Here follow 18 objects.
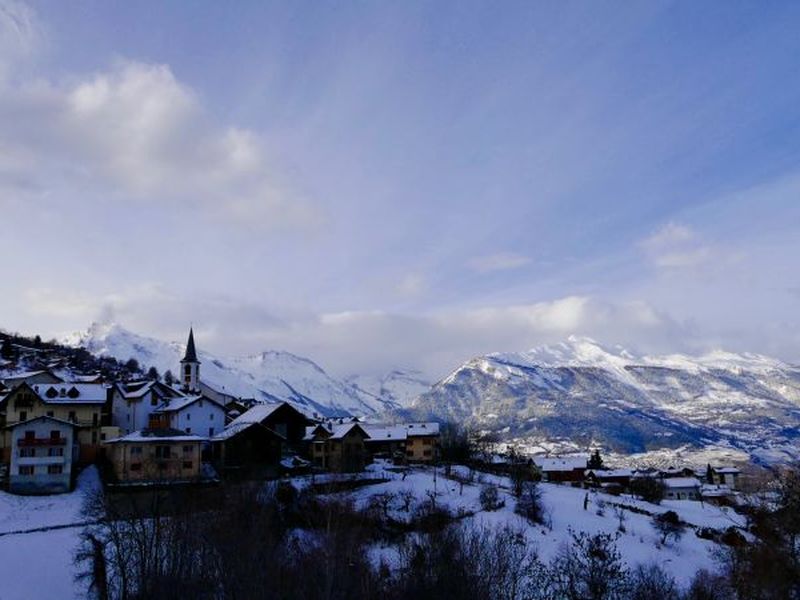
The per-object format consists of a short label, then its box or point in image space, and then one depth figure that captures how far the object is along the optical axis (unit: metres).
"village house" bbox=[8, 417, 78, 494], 63.25
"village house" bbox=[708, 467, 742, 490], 178.50
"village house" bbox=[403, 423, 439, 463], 111.19
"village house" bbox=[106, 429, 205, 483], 66.88
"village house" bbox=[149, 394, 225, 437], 82.75
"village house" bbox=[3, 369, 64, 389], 88.11
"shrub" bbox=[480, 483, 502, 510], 71.00
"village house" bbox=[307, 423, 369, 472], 86.43
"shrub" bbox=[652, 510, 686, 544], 74.06
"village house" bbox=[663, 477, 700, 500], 137.38
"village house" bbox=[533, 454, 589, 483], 148.12
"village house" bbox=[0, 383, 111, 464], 73.38
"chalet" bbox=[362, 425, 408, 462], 113.31
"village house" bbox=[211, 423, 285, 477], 76.19
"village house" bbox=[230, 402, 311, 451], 90.38
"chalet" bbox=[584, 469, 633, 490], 141.12
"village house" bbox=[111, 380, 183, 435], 84.12
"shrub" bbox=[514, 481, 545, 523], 70.81
